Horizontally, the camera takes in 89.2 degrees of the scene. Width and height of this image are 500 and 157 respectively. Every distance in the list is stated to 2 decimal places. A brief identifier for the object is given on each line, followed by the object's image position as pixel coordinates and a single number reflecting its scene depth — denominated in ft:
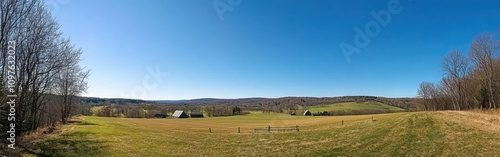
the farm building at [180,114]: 417.61
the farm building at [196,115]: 426.51
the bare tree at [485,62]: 143.33
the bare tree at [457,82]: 189.86
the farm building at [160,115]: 421.63
